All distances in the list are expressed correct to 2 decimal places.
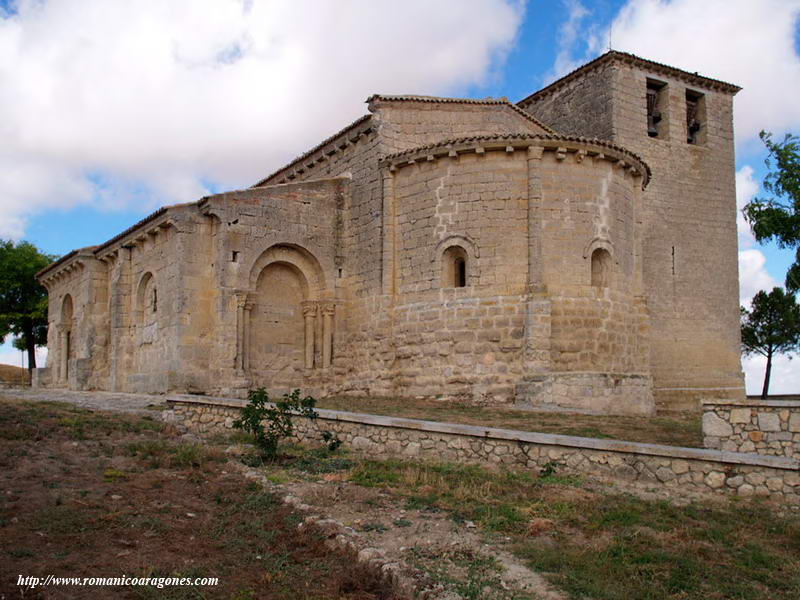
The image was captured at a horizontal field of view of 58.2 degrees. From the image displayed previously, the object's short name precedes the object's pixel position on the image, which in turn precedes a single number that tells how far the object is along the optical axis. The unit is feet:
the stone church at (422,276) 51.42
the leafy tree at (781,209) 46.42
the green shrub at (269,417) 33.78
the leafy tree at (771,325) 110.22
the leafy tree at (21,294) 109.92
